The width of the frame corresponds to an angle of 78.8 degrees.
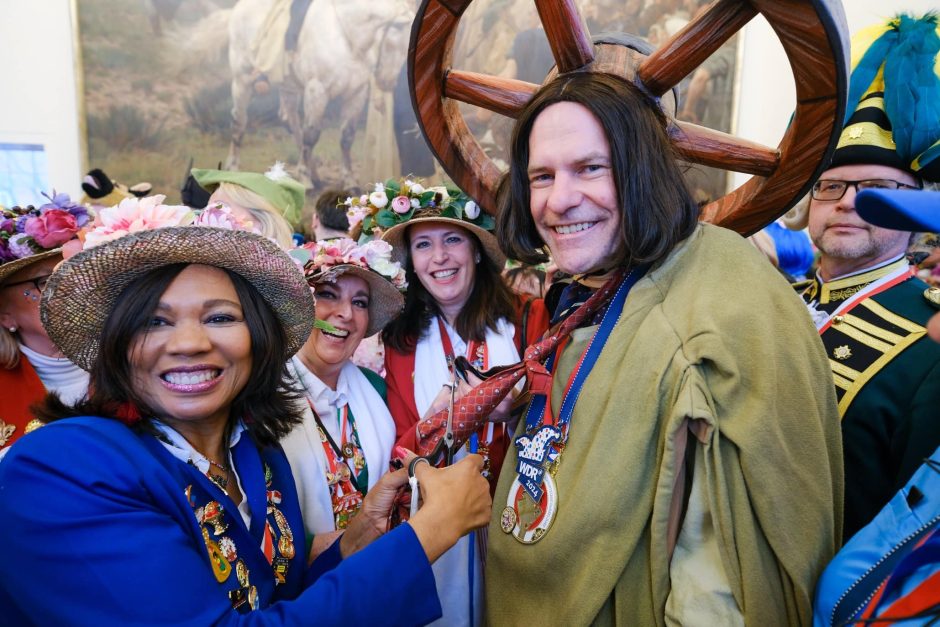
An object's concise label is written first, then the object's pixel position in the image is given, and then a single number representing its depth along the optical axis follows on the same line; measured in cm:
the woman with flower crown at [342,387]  207
